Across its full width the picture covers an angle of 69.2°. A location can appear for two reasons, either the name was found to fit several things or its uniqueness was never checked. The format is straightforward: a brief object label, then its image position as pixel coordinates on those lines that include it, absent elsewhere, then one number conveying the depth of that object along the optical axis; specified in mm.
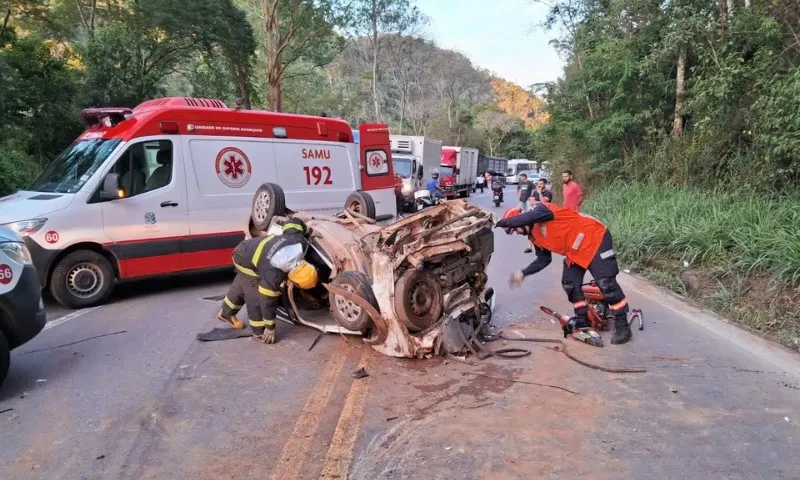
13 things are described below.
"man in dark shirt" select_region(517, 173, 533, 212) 15333
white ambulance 6645
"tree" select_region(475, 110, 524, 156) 65750
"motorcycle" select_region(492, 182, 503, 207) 24938
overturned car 4980
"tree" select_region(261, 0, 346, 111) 22703
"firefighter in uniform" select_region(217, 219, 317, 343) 5391
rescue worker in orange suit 5559
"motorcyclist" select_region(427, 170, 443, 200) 20516
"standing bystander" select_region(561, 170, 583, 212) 10508
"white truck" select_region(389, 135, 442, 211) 20625
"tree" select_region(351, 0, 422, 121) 39000
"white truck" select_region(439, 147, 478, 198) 29303
